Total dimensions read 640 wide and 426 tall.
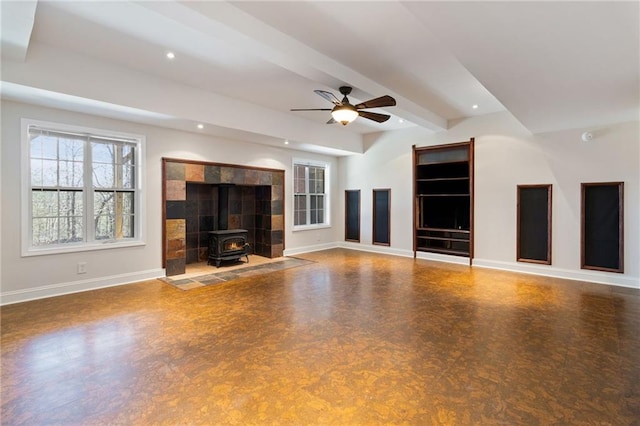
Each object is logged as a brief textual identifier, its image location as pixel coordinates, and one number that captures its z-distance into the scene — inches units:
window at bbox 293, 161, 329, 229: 336.2
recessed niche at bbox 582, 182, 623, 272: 211.0
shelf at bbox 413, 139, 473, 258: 280.1
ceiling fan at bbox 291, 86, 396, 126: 161.5
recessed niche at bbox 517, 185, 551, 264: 237.0
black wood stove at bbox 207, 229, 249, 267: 257.1
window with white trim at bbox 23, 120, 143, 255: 176.2
